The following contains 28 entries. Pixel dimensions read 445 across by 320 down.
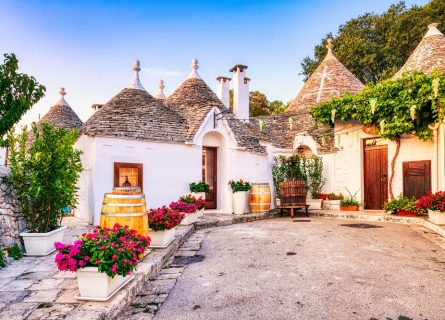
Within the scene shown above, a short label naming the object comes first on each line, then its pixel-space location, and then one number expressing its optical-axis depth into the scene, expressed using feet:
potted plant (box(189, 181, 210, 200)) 36.32
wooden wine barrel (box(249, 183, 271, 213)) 39.04
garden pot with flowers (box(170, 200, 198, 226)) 28.12
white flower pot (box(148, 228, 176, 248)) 19.71
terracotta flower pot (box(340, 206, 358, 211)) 41.37
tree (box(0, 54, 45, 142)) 21.90
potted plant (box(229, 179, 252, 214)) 38.42
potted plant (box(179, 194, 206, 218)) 32.52
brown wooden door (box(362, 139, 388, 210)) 40.65
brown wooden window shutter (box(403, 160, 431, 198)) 35.86
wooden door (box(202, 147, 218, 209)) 41.24
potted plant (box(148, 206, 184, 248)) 19.48
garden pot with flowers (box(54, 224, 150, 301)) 11.46
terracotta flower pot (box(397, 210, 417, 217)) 34.25
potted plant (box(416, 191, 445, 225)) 27.45
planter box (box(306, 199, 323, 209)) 44.14
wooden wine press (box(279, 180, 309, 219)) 37.83
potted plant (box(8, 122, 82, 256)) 19.30
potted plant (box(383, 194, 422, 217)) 34.21
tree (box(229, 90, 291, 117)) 108.37
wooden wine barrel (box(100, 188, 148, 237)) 16.66
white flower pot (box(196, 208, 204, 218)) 32.79
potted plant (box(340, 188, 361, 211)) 41.39
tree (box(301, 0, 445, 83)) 80.38
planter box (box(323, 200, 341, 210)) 42.73
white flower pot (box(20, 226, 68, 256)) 18.95
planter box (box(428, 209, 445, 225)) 27.45
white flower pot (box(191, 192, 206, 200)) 36.35
